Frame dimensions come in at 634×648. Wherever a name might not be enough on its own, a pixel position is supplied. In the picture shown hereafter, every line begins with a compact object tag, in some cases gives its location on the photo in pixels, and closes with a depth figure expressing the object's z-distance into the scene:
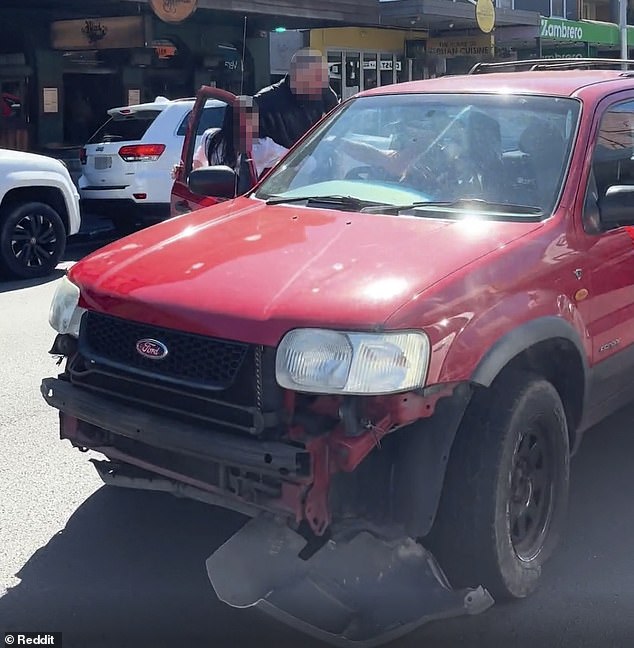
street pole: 24.12
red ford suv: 3.12
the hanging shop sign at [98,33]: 16.78
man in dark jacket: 7.41
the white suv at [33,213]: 9.66
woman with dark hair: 6.97
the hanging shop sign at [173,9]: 15.12
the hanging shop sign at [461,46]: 24.06
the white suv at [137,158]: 12.38
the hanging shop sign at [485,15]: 21.08
